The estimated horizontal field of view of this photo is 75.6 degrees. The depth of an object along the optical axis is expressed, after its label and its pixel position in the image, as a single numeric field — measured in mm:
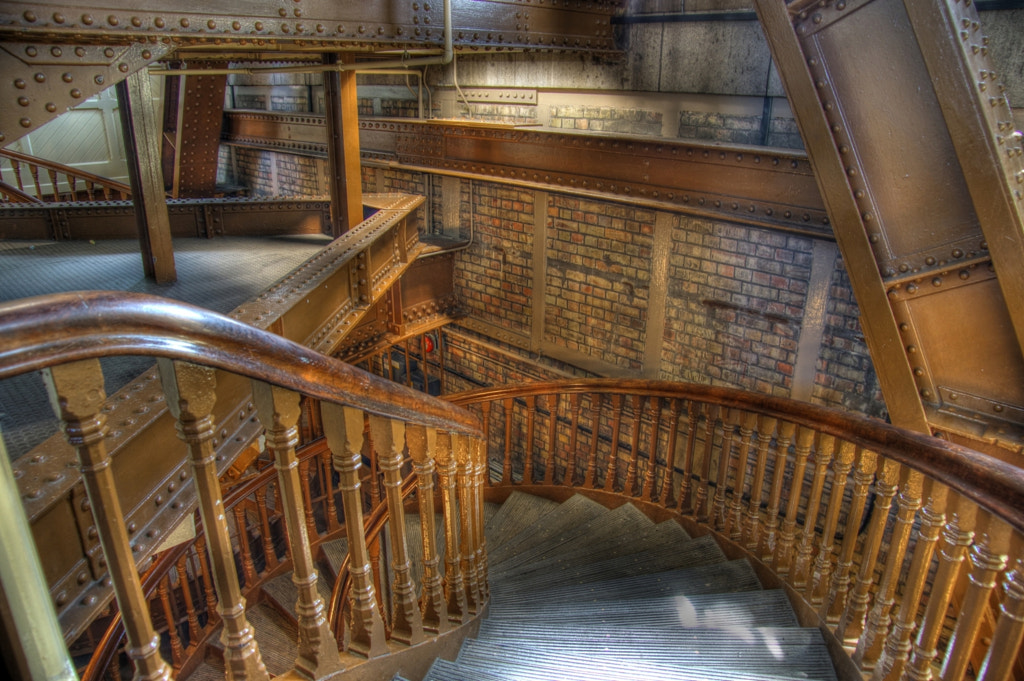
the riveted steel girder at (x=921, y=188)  2666
